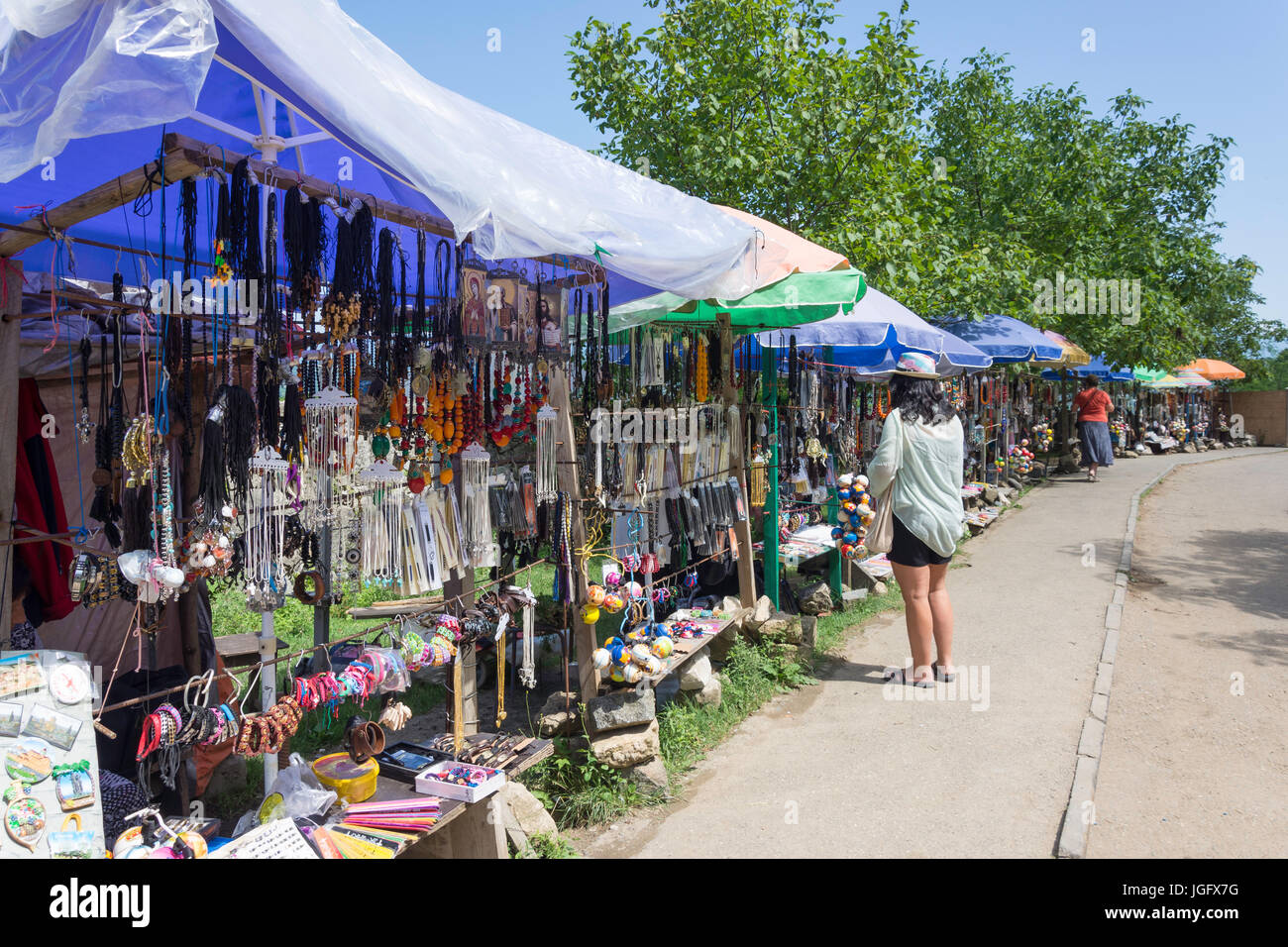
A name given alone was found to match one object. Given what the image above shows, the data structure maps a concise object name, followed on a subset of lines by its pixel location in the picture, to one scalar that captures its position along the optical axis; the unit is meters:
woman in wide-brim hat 5.46
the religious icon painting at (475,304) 3.69
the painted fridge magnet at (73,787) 2.33
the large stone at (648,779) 4.32
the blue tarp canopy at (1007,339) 11.50
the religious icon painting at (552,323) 4.09
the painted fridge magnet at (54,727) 2.33
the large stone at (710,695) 5.28
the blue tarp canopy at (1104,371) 19.56
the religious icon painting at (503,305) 3.82
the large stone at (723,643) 5.99
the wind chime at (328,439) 3.30
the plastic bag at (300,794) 2.93
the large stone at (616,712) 4.31
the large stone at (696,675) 5.25
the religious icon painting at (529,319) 3.99
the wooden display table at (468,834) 3.29
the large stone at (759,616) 6.17
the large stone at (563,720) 4.55
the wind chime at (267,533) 3.25
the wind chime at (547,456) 4.19
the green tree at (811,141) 9.45
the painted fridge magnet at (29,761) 2.25
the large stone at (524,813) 3.76
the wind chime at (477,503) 3.87
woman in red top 17.02
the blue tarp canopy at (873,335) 6.37
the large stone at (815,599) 7.42
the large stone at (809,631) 6.35
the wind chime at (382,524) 3.51
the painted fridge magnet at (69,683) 2.39
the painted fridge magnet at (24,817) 2.20
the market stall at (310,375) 2.49
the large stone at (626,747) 4.26
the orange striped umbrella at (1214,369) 26.02
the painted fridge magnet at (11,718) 2.27
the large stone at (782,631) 6.24
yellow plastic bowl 3.10
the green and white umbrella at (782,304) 4.89
